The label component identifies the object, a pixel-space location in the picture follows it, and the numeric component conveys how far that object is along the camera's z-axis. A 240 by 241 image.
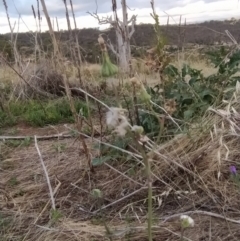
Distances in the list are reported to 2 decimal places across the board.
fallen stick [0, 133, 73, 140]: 1.76
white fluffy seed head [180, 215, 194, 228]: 0.61
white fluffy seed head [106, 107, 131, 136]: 0.56
